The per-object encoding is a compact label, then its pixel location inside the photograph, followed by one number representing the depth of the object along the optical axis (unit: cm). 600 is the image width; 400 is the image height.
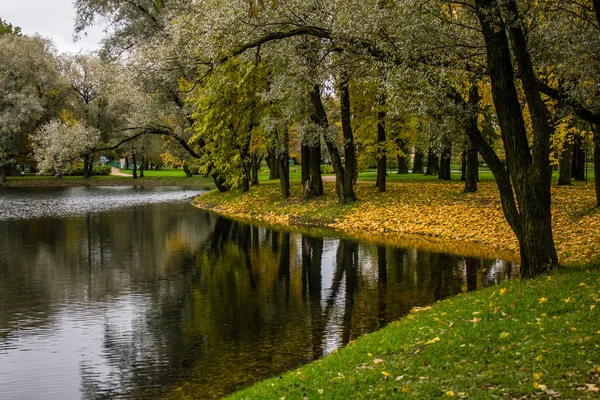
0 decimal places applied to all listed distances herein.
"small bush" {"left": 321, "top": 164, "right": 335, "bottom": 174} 6778
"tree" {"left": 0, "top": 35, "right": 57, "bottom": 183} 6234
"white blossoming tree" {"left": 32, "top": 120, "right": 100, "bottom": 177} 4394
